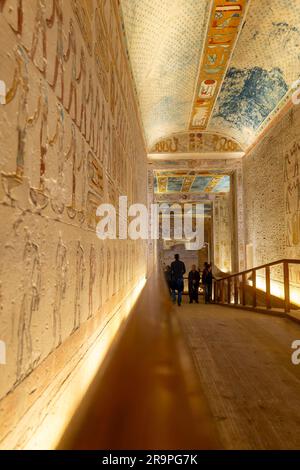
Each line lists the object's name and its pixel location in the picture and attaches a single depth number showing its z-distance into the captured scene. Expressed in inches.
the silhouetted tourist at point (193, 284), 354.9
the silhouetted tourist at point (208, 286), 362.6
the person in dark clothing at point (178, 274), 293.9
